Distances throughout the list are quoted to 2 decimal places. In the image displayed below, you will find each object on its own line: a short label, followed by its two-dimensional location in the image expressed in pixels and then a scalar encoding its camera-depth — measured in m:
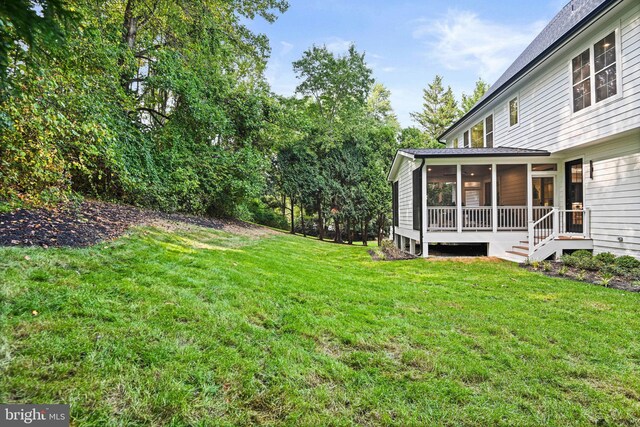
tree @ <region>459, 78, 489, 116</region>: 33.38
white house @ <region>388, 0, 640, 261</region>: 7.02
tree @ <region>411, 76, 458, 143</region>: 36.44
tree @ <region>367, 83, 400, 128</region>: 36.66
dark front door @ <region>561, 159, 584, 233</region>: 9.08
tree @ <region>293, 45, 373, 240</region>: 20.16
